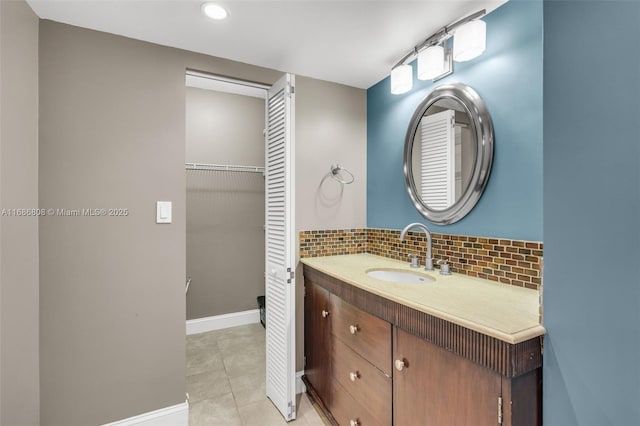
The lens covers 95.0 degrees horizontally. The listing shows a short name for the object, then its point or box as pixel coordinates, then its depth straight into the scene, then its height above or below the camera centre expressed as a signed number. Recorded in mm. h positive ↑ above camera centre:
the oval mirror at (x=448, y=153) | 1504 +338
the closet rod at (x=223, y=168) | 2902 +451
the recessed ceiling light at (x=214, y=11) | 1413 +992
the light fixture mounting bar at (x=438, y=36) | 1410 +943
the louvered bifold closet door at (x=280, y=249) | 1767 -245
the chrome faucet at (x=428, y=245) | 1695 -201
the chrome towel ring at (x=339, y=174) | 2252 +289
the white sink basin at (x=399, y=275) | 1686 -389
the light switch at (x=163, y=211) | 1752 +1
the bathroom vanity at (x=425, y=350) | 825 -504
